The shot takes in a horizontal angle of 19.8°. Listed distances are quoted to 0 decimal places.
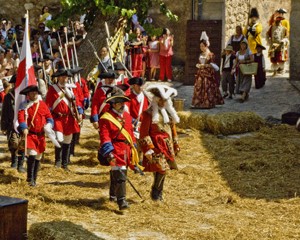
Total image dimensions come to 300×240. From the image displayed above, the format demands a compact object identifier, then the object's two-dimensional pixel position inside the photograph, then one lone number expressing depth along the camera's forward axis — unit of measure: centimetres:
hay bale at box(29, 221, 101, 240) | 854
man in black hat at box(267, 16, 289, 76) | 2333
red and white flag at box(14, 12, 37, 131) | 1187
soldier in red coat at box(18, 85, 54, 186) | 1183
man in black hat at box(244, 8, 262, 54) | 2244
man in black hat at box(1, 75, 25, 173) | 1334
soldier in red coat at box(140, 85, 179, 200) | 1088
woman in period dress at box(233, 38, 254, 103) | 2066
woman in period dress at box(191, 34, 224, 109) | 1989
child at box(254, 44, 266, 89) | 2209
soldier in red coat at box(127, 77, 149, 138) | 1291
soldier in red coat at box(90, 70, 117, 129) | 1270
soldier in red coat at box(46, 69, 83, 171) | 1306
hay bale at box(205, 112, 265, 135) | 1709
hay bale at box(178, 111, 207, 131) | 1745
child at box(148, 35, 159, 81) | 2472
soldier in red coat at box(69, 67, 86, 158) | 1398
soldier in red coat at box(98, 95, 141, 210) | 1057
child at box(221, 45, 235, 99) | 2096
